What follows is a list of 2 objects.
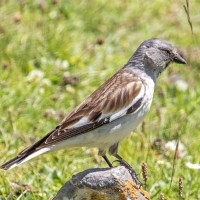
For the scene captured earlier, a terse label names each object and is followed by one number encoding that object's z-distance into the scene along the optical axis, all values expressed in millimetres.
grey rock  10383
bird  11484
